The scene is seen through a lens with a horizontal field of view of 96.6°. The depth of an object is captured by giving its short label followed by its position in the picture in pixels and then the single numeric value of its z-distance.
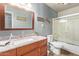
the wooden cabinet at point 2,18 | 1.78
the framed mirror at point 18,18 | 1.83
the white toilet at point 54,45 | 2.02
